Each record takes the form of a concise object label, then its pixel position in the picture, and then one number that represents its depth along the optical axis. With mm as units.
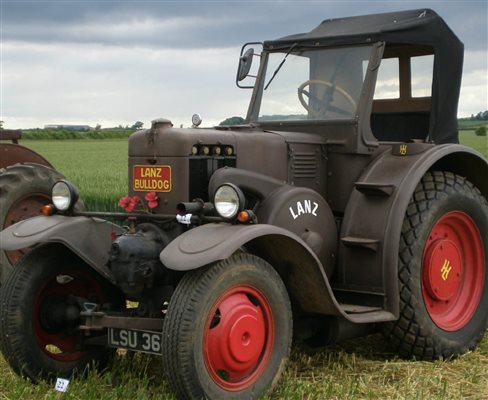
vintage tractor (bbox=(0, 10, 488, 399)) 4898
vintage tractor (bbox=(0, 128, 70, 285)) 7973
